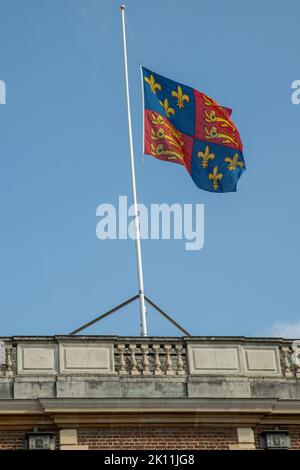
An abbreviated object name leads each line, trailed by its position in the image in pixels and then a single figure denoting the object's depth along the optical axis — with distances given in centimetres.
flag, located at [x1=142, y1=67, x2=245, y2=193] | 2588
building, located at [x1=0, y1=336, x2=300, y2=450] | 2072
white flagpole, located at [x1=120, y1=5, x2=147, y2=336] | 2319
